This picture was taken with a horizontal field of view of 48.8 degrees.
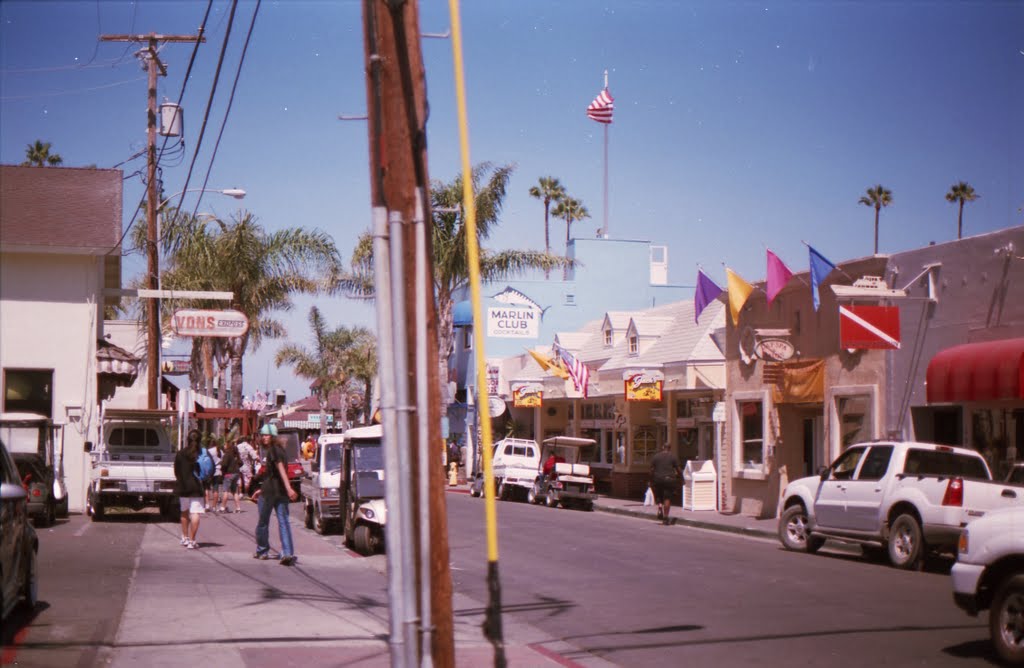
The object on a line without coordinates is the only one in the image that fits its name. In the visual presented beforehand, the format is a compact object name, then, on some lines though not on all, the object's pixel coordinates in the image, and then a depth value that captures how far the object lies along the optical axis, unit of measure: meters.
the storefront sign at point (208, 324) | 26.34
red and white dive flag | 23.23
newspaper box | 30.81
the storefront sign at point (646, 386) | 33.69
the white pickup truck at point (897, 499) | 16.47
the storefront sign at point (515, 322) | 49.31
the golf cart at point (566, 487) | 32.97
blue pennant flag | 23.97
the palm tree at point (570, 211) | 82.00
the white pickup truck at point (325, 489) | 22.39
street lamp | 28.44
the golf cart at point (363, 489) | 18.33
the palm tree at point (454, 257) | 42.22
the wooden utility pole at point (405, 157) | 7.13
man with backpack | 17.91
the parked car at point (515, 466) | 36.16
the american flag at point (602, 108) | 43.09
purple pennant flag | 28.89
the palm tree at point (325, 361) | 81.44
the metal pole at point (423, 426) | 6.88
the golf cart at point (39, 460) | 10.97
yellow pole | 6.43
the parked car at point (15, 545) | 9.53
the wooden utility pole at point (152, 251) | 28.28
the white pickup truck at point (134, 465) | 23.77
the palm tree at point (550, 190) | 81.75
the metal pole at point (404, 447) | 6.79
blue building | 53.27
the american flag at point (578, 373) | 38.00
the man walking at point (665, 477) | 26.97
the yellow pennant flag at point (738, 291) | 27.50
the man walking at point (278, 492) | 16.31
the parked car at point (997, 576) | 9.29
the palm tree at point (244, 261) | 38.12
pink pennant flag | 25.39
